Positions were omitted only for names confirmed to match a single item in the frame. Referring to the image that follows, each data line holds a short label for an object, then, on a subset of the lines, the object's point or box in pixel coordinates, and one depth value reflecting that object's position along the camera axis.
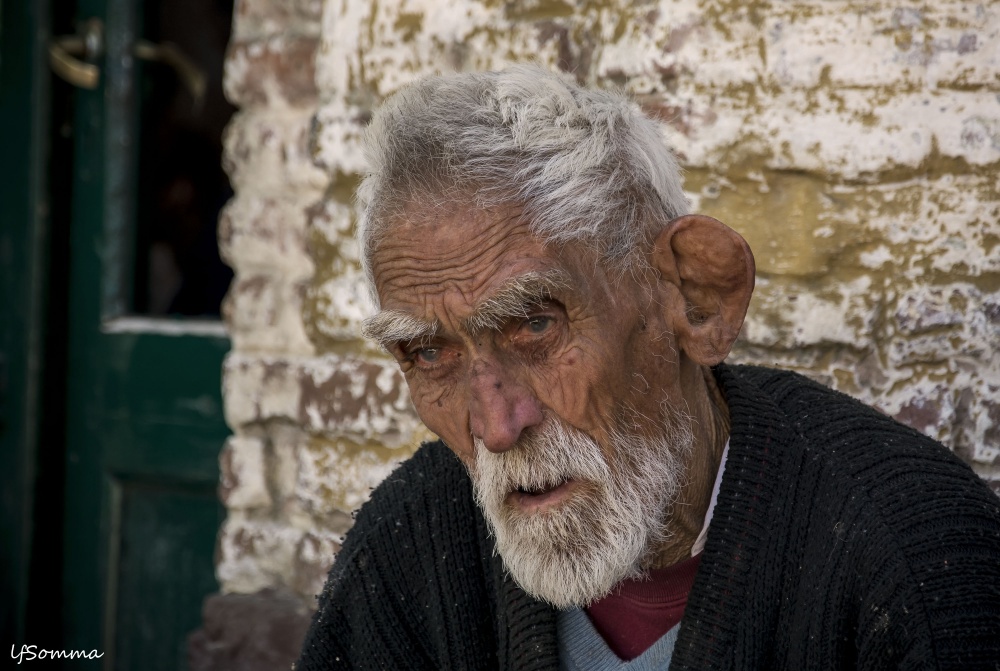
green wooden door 3.32
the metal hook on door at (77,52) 3.47
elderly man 1.72
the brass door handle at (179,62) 3.52
